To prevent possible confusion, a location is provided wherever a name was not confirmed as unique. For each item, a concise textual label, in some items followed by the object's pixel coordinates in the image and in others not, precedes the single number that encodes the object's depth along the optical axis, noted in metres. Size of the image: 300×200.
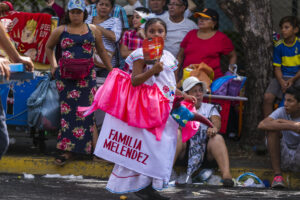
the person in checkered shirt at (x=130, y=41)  14.86
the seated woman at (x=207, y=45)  14.98
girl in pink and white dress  10.00
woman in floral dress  13.10
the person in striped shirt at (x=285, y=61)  14.68
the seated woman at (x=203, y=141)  12.76
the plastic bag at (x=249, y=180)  13.01
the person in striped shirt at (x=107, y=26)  14.58
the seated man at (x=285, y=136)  12.77
